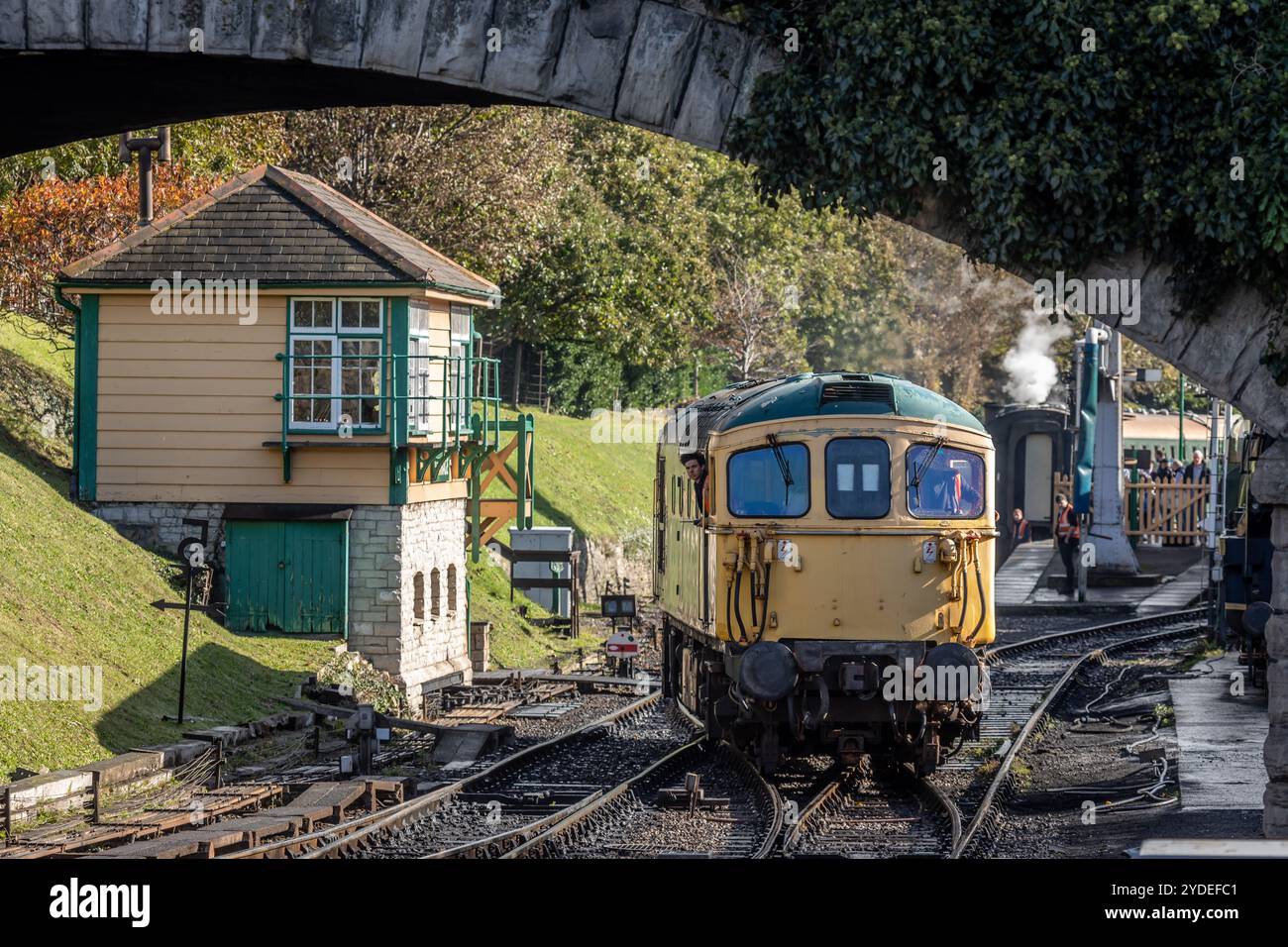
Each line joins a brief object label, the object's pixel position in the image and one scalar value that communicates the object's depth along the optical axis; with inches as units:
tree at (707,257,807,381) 2105.1
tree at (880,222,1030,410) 2440.9
